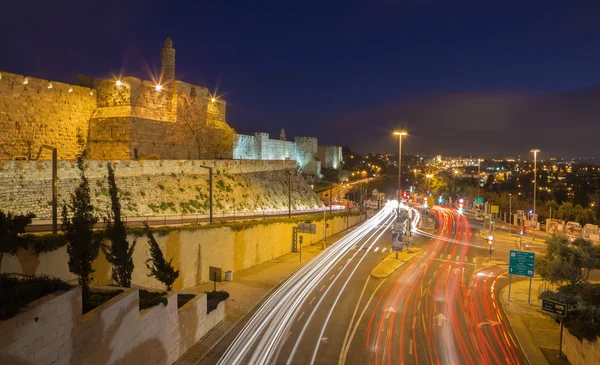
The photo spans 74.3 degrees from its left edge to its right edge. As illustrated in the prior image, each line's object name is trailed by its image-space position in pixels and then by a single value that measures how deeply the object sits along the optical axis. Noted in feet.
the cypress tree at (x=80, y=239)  35.65
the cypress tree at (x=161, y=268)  50.29
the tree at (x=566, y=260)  62.85
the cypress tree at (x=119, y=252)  43.35
